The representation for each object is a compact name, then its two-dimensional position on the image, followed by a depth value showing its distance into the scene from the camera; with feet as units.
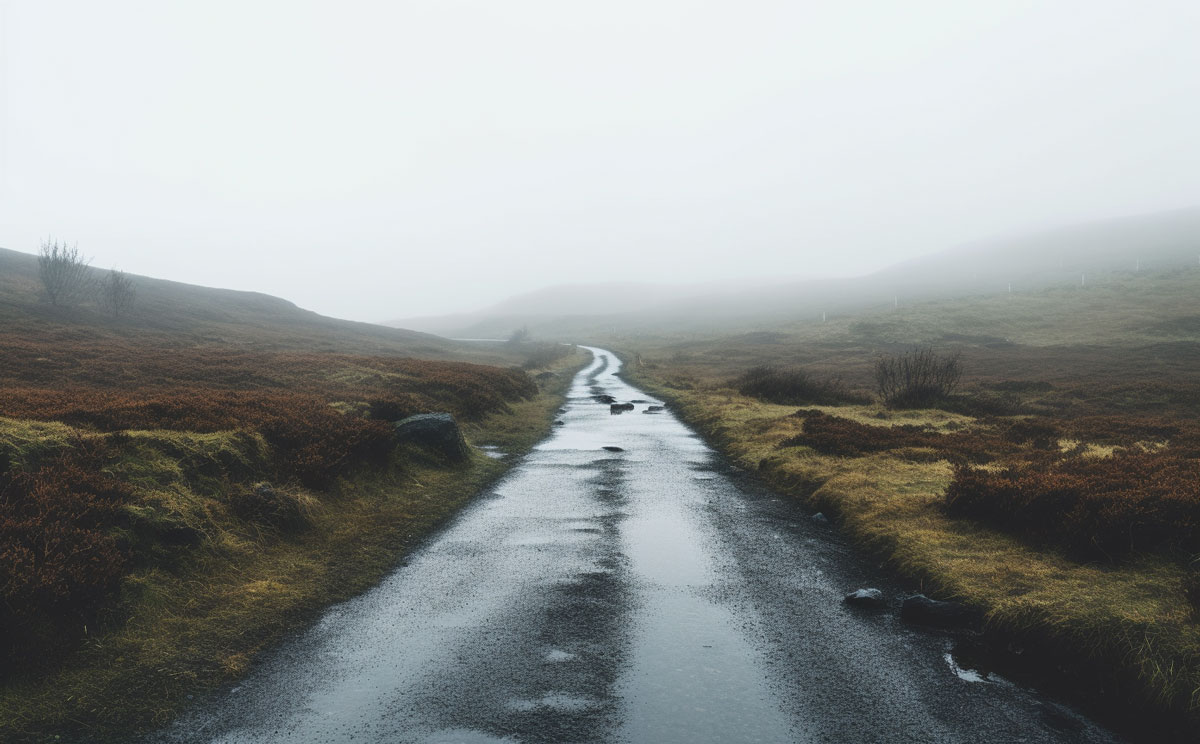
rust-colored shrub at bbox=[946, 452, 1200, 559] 33.47
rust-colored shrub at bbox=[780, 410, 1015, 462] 63.87
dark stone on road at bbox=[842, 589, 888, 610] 32.71
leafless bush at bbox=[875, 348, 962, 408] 105.29
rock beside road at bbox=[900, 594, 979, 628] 30.73
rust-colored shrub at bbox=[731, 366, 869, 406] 118.73
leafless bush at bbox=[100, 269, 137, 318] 199.31
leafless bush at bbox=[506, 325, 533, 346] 407.32
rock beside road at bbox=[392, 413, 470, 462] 65.51
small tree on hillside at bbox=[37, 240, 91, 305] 182.09
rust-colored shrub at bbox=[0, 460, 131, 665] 23.71
